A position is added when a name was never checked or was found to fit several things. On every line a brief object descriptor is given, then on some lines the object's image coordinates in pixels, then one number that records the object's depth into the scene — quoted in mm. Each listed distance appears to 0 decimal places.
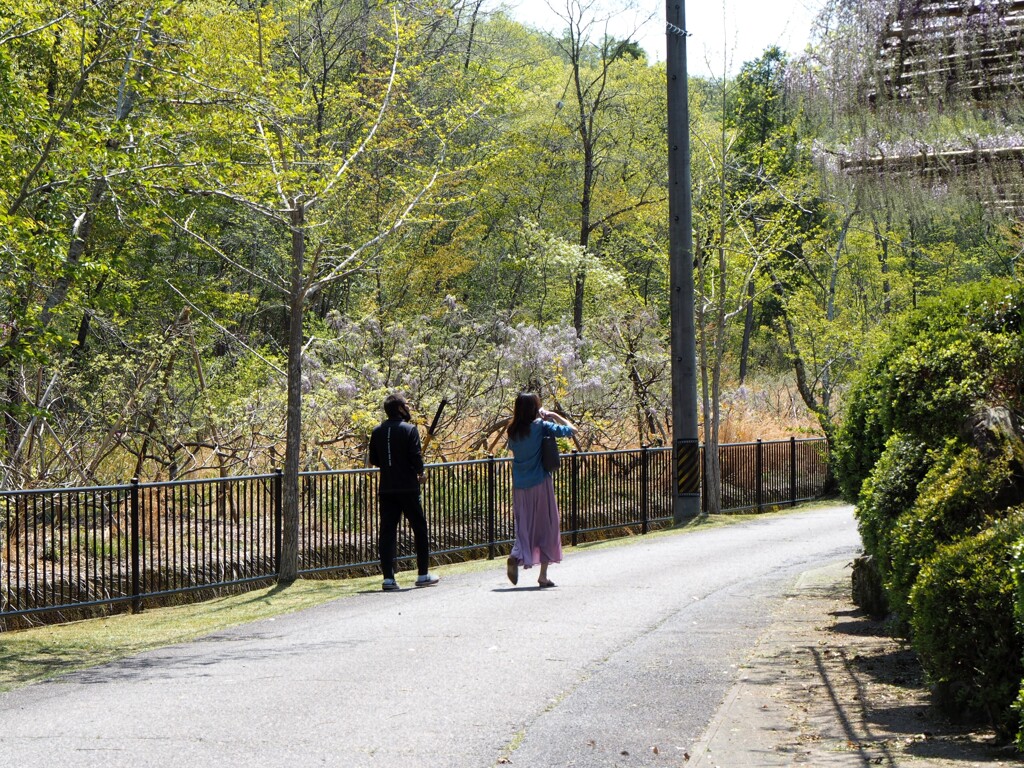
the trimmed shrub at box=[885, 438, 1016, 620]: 13047
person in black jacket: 25125
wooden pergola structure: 19172
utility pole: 42844
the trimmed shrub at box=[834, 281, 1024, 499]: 14578
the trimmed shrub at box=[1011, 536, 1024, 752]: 9094
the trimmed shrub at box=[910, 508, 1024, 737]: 11055
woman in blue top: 24094
